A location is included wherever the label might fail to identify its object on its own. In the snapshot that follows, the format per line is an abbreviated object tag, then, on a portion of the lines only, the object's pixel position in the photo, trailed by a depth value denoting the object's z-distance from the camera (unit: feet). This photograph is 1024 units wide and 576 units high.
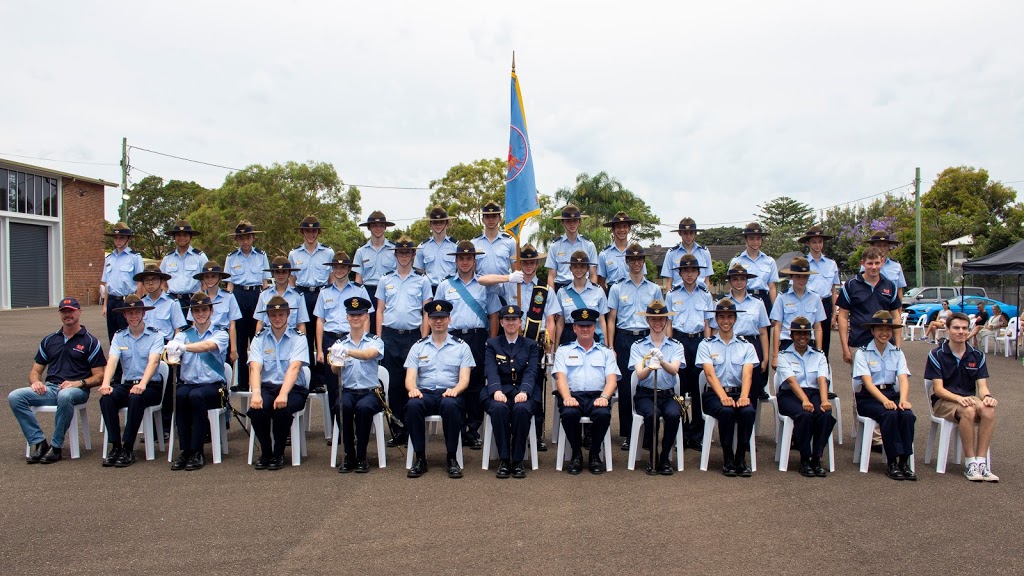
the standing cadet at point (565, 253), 24.98
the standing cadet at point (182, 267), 27.63
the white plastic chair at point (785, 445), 20.11
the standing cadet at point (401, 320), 23.50
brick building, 104.63
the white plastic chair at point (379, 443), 20.53
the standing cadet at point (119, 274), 28.55
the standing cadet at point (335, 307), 24.52
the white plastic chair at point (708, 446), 20.30
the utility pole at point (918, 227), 97.91
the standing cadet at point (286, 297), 24.63
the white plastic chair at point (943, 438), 19.84
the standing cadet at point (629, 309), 23.29
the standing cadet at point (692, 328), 23.13
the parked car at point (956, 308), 71.72
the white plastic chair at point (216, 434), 20.94
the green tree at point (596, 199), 105.19
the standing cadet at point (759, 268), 25.05
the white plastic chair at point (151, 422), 21.33
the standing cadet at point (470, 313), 23.25
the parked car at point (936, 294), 84.99
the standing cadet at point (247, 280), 27.63
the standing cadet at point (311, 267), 27.14
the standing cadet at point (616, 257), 24.67
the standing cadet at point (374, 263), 26.81
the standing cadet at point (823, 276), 24.98
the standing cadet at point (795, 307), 23.26
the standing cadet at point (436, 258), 25.81
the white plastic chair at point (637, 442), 20.08
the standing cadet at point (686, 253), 24.71
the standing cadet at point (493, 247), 24.68
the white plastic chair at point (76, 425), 21.49
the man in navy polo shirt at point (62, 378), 20.94
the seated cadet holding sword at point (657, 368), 20.03
